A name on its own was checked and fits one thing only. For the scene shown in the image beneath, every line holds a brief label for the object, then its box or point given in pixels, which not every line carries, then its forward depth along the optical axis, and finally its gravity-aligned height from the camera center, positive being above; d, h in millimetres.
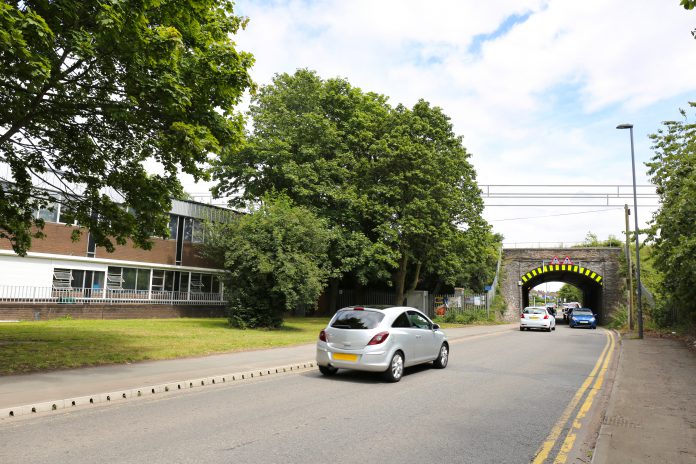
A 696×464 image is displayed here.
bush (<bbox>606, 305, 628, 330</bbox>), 32919 -1347
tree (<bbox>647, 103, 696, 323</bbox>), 17406 +3041
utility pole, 28469 +140
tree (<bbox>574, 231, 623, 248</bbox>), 45222 +5259
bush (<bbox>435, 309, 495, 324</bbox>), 34250 -1593
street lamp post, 22750 +3848
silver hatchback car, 9672 -1006
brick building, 23125 +339
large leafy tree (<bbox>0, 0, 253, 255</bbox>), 8141 +3471
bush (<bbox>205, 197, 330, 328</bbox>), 20688 +1032
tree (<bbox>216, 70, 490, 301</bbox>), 28406 +7025
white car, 28891 -1340
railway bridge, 41531 +2354
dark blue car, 34344 -1519
